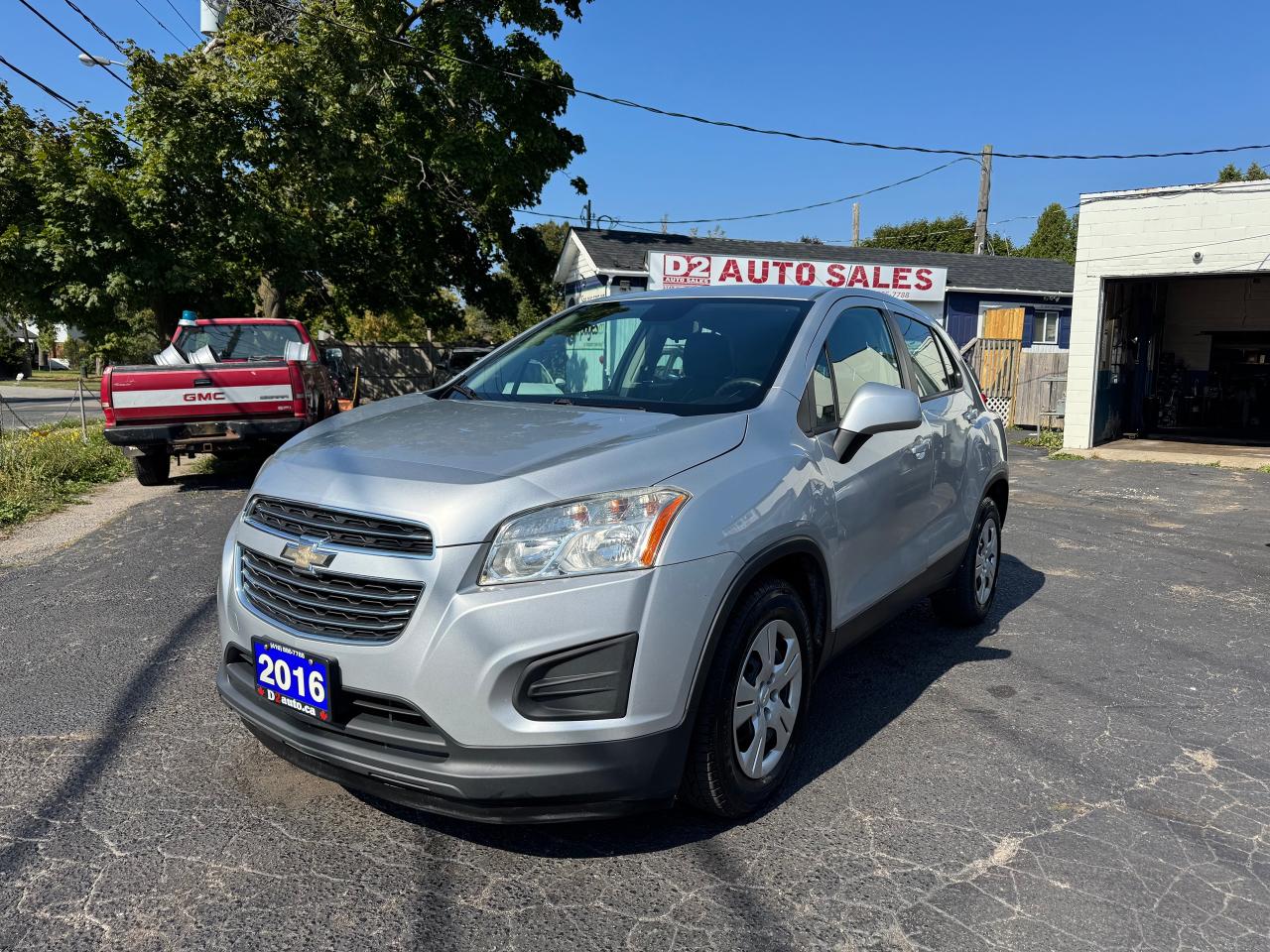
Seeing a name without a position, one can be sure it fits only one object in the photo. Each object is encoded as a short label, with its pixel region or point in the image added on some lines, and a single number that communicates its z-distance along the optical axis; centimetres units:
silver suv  245
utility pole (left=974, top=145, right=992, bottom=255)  2688
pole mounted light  1462
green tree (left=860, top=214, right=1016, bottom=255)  5916
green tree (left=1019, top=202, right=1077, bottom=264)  5406
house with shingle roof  1883
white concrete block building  1466
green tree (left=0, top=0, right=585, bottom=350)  1587
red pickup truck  955
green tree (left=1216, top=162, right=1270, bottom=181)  4862
